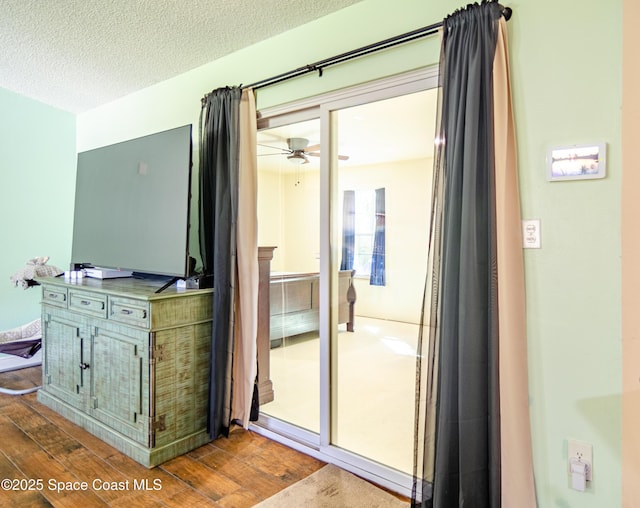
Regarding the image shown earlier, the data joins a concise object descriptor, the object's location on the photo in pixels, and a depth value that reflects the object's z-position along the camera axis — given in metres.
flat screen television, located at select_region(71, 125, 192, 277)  2.55
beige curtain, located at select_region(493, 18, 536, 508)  1.63
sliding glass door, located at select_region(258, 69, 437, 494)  2.34
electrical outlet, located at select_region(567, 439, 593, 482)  1.58
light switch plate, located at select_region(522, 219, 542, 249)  1.68
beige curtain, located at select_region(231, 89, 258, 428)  2.59
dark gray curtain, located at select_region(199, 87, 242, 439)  2.53
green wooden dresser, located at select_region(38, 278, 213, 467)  2.31
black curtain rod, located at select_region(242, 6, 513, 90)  1.89
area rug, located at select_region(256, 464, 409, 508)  1.95
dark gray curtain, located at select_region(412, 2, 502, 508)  1.66
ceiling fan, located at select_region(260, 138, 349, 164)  2.71
